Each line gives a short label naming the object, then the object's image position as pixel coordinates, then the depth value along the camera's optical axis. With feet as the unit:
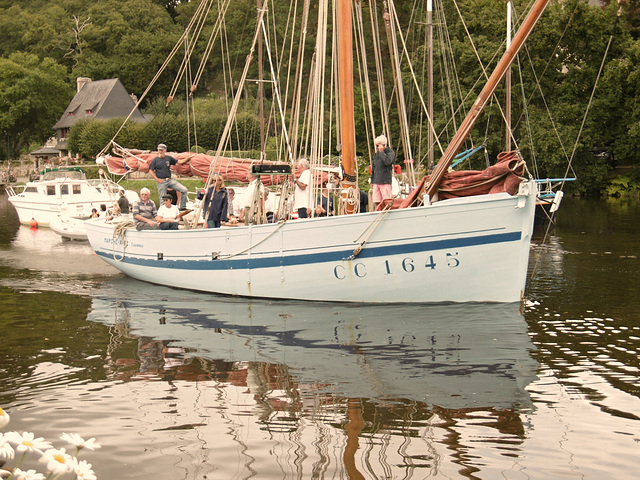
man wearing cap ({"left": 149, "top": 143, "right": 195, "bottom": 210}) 63.00
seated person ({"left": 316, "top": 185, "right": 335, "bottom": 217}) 51.57
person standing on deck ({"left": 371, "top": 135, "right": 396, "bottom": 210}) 50.24
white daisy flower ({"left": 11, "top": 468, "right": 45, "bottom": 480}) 11.13
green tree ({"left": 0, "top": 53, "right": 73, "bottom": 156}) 309.63
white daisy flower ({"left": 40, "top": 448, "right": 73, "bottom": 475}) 10.85
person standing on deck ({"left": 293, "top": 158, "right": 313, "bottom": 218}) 52.44
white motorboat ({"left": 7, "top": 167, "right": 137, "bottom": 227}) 120.16
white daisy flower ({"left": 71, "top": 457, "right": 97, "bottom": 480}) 10.99
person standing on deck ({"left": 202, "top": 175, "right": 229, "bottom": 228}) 55.62
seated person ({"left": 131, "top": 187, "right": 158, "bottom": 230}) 59.93
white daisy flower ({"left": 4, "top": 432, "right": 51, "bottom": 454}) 11.05
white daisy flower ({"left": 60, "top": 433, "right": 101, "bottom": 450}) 11.75
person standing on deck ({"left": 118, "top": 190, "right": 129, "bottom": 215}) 95.30
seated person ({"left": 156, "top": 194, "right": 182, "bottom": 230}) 58.65
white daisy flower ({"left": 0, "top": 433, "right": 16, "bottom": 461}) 10.66
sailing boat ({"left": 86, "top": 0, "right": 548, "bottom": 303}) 43.60
